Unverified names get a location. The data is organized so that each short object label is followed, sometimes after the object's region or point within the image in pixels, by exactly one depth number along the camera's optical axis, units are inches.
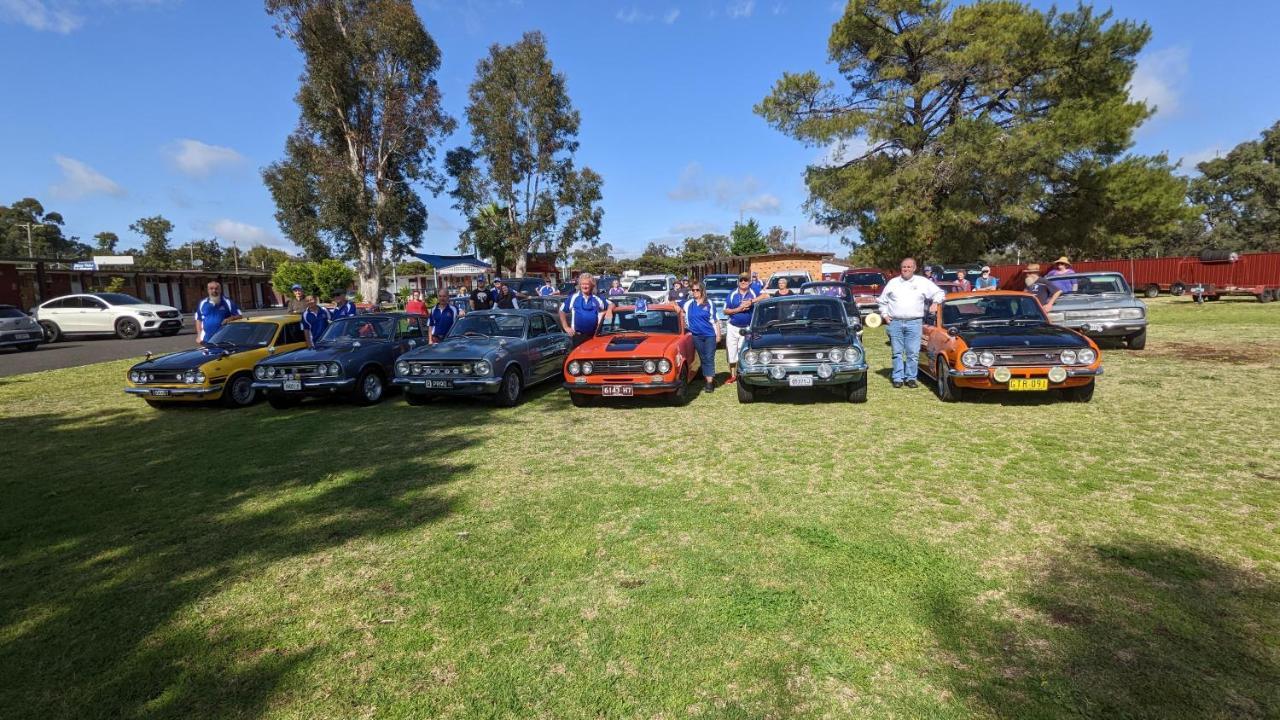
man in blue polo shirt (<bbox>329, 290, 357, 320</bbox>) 418.3
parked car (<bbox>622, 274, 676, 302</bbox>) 747.0
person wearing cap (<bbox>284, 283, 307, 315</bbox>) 421.2
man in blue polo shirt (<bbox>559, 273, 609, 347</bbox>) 384.8
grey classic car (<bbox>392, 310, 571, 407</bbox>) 322.0
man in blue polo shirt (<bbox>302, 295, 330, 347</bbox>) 402.0
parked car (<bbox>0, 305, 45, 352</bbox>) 684.7
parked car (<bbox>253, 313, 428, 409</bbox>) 331.6
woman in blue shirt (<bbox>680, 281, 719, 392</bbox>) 355.3
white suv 826.8
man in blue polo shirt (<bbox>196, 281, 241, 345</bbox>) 392.8
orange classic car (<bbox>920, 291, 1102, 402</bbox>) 273.6
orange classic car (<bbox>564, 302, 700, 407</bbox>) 307.7
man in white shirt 326.3
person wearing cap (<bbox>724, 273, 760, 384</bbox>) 380.2
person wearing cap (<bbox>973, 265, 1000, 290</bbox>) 667.4
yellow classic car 336.5
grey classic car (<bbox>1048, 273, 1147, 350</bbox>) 432.8
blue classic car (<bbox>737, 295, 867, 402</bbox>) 296.7
